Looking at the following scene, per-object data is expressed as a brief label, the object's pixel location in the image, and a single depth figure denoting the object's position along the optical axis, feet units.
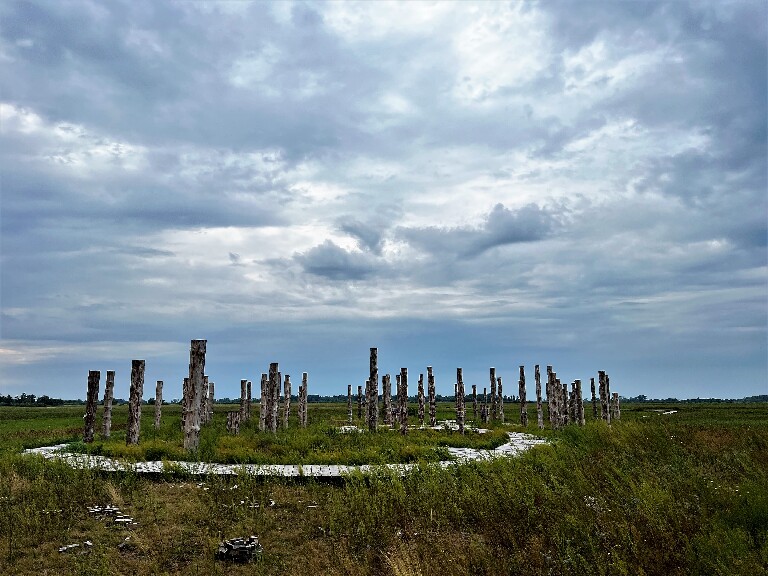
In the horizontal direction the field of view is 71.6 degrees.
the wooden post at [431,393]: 102.58
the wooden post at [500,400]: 120.78
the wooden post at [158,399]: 92.27
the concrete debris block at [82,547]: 26.55
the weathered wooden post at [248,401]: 111.90
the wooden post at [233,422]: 79.63
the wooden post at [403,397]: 72.89
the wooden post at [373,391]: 73.97
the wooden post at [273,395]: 80.84
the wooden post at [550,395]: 94.06
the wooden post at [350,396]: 129.57
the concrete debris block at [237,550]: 26.23
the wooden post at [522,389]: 108.88
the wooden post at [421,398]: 111.76
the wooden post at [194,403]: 51.65
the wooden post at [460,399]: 78.41
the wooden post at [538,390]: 101.71
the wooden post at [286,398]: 96.18
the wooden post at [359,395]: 130.11
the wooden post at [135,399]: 60.08
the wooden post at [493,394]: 115.28
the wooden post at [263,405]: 82.70
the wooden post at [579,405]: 102.50
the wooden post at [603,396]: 109.29
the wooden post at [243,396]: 99.40
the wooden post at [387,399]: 86.69
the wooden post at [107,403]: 68.93
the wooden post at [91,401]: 61.21
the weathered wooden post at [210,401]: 107.53
